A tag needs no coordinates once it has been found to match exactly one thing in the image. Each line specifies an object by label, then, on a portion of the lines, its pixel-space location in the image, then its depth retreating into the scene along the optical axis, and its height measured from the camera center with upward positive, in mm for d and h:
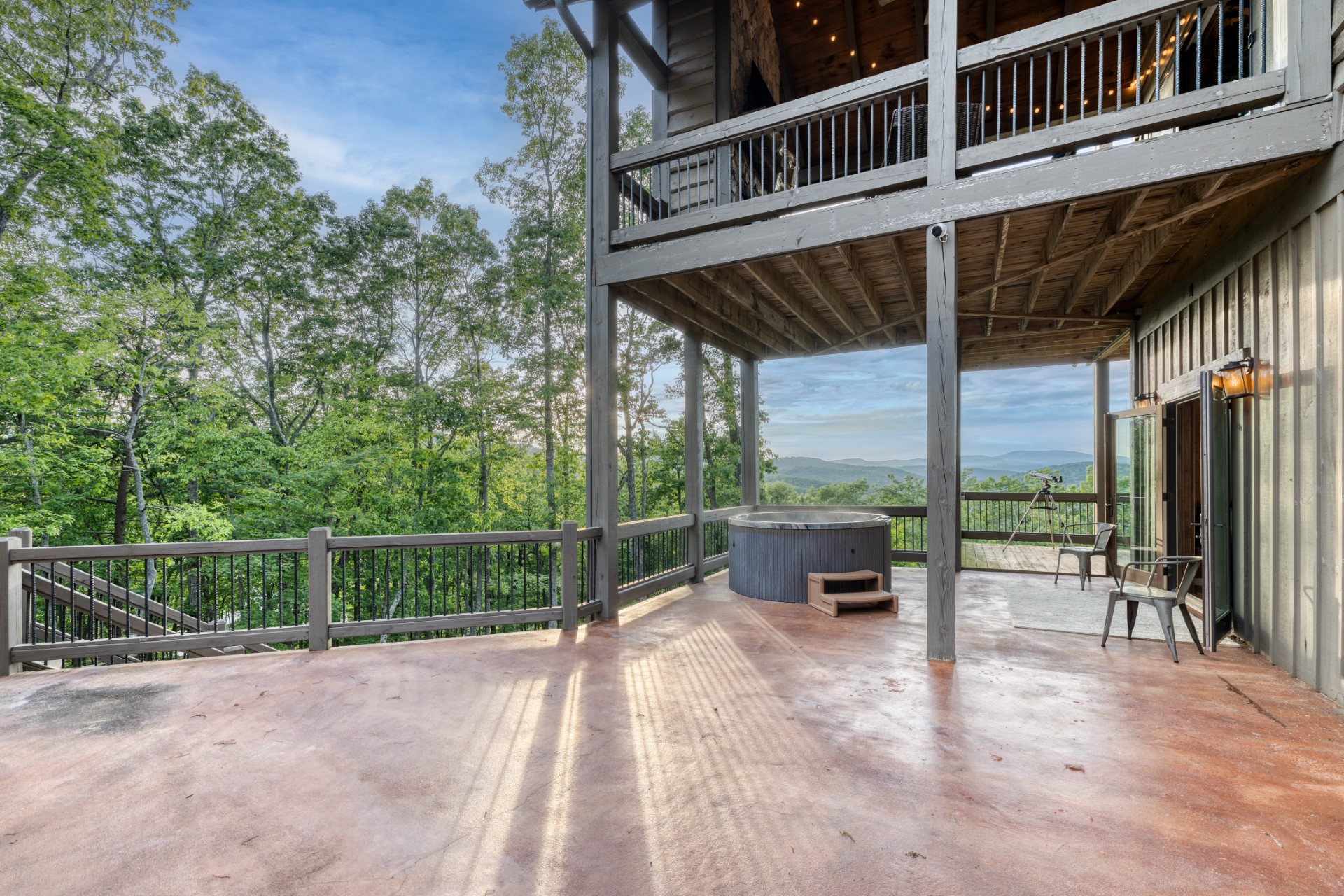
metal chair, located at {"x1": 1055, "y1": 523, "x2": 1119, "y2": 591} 6637 -1084
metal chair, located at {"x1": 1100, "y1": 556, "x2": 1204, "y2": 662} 4020 -1010
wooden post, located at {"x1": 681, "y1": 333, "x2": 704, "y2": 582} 7156 +156
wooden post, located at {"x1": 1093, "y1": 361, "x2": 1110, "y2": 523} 7953 +331
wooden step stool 5590 -1364
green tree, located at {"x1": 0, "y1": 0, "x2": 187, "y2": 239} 9227 +6266
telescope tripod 8555 -755
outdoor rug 4973 -1488
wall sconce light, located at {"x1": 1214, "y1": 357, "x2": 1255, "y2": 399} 4102 +558
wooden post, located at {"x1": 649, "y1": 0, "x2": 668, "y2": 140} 6723 +4738
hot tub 6082 -1020
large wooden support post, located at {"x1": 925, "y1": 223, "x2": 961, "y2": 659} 4039 +99
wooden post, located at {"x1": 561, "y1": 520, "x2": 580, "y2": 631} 4980 -1029
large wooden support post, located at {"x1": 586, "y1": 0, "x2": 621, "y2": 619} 5324 +1279
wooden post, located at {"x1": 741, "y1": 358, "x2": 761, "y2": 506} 8383 +311
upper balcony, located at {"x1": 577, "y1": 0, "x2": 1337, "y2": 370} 3406 +1926
